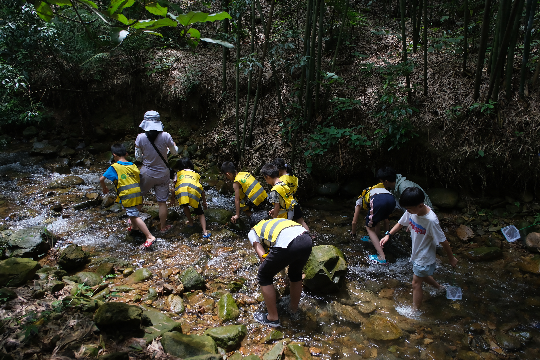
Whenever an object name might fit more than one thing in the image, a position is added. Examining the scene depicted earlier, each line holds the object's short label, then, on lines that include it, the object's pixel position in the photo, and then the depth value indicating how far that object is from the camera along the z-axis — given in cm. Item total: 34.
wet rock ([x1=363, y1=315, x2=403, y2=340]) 305
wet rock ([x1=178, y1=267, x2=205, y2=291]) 352
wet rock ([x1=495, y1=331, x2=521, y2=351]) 293
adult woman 461
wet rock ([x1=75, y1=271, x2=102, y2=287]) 345
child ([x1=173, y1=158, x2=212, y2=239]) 478
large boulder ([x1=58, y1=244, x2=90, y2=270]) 382
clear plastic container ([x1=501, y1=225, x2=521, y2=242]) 454
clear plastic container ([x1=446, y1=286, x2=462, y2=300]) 352
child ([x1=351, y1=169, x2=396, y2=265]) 428
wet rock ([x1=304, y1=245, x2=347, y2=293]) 353
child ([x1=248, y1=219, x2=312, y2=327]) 290
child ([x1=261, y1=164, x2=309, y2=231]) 408
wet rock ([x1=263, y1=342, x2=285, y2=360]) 266
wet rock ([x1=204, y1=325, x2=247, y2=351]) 275
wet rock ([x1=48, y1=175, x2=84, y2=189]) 662
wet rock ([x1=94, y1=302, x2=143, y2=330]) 251
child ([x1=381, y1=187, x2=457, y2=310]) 297
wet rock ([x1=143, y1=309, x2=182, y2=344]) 263
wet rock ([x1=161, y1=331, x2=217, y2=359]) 247
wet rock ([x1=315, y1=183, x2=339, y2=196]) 598
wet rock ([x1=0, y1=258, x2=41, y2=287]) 313
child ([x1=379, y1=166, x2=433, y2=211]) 431
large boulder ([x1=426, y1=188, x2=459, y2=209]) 535
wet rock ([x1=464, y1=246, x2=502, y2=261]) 430
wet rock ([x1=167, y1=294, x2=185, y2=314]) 321
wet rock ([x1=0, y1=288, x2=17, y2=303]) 275
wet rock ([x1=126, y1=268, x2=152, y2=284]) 362
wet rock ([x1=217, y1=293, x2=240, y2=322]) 314
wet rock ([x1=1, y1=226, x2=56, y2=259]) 395
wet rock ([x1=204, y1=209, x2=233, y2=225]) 545
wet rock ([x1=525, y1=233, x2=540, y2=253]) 439
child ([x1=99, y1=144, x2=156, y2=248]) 443
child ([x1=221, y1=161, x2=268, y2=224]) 494
